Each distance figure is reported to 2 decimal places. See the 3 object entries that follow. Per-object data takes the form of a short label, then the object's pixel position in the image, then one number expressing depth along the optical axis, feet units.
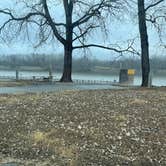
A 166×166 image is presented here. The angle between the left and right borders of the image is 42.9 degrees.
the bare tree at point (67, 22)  48.36
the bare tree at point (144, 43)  39.67
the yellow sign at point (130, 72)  53.85
